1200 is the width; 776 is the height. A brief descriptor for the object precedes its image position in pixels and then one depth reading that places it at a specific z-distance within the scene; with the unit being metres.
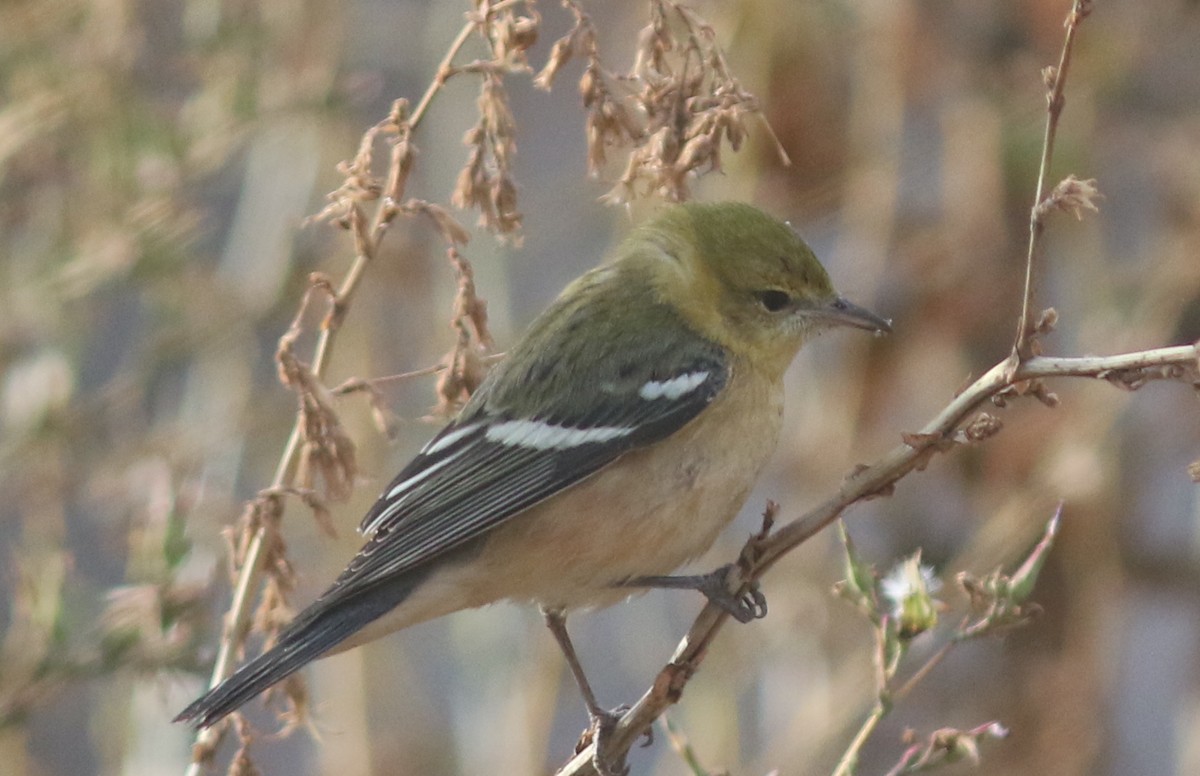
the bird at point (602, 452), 6.47
